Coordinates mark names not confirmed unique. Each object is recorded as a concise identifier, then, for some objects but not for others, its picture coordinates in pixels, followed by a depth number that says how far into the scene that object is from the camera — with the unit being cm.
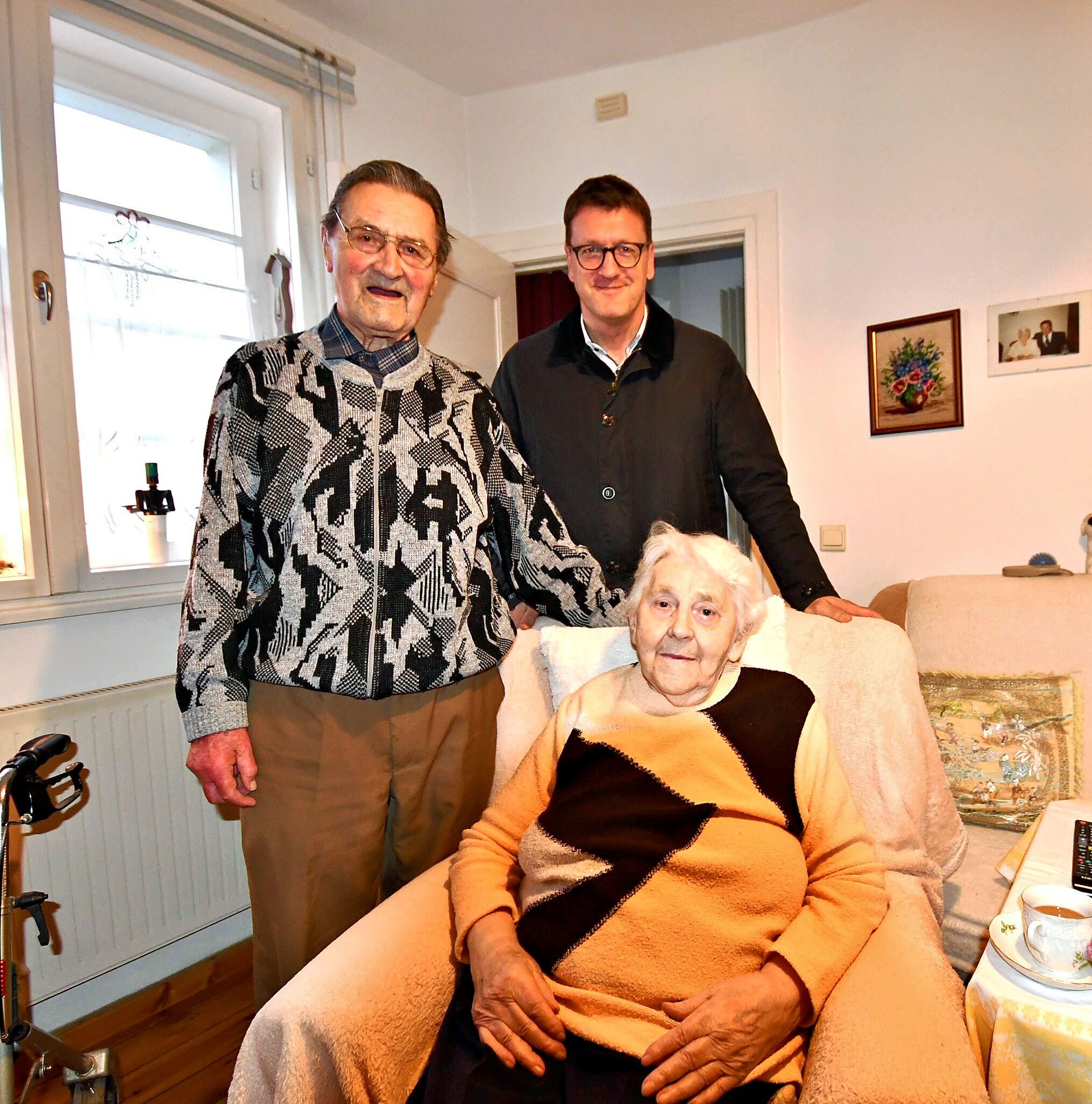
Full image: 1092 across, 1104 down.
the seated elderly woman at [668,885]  105
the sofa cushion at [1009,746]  183
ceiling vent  310
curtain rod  236
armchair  96
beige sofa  184
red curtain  420
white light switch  295
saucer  100
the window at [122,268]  201
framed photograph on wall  253
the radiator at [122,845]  195
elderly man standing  135
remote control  120
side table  96
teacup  102
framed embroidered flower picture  273
